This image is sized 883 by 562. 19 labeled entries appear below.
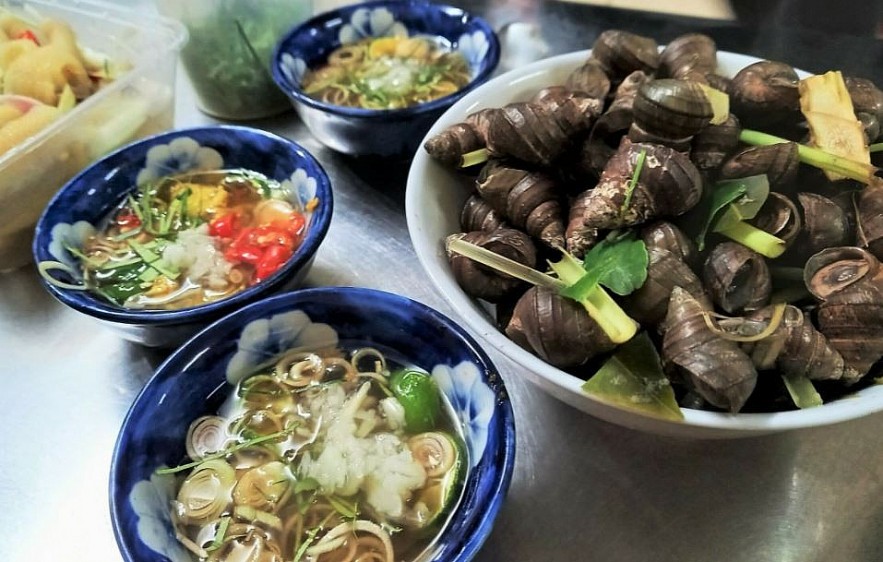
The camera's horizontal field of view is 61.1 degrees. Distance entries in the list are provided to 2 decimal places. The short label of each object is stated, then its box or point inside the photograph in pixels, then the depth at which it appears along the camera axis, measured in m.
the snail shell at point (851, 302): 0.20
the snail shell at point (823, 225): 0.22
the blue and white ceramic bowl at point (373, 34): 0.32
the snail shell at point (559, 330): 0.20
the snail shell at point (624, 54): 0.27
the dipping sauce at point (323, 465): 0.22
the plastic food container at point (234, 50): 0.38
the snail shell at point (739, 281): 0.21
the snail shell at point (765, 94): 0.25
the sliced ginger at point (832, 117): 0.23
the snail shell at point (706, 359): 0.19
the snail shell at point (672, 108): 0.22
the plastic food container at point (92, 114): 0.32
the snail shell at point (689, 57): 0.26
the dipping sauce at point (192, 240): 0.30
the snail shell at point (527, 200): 0.24
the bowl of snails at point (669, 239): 0.20
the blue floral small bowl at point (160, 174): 0.26
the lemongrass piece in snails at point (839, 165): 0.23
